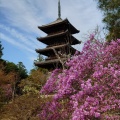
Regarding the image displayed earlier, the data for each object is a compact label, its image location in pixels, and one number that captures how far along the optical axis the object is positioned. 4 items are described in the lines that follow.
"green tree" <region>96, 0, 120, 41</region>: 17.04
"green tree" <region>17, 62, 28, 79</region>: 48.11
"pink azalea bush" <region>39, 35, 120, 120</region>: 5.81
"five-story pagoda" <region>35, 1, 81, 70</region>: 34.15
